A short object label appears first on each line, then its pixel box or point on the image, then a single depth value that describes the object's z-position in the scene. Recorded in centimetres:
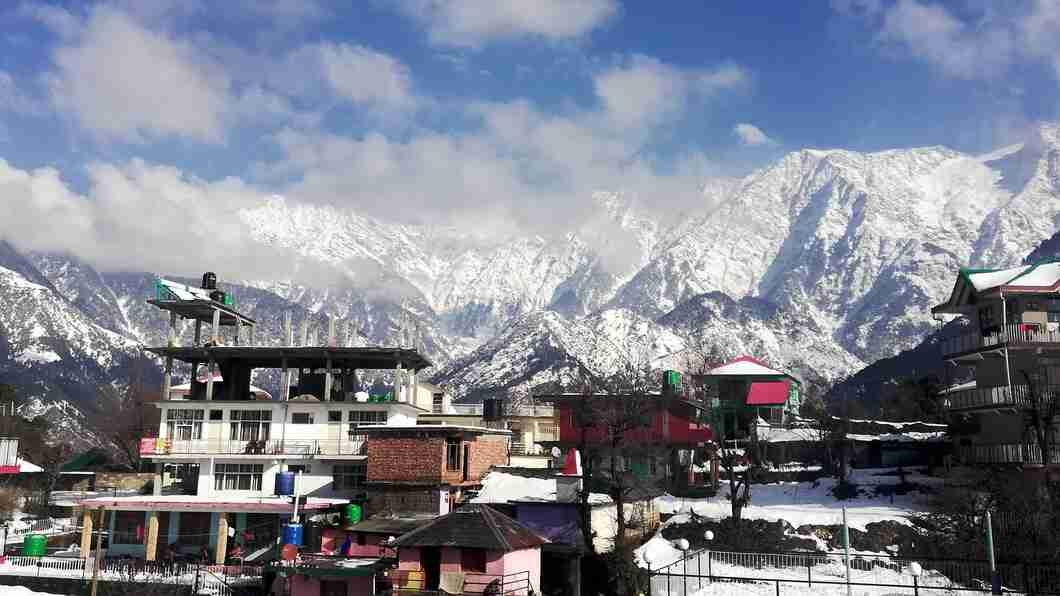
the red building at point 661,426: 6012
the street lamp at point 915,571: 3109
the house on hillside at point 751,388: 8831
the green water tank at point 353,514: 4819
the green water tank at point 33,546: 5031
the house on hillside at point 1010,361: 4825
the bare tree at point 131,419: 9594
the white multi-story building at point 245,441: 5231
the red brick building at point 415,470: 4797
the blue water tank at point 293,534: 4431
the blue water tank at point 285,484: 5281
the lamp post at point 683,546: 3661
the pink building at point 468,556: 3691
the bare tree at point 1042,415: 4494
